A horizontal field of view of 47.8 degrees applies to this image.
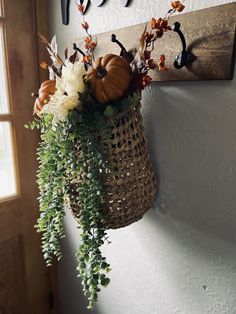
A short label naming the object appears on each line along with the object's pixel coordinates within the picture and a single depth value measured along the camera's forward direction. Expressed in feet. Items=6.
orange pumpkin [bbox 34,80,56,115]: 2.17
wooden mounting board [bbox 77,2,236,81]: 1.82
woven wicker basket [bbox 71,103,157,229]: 2.01
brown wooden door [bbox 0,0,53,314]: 3.18
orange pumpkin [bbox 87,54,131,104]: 1.90
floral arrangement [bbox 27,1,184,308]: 1.91
